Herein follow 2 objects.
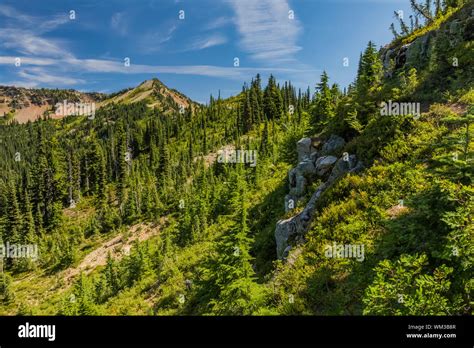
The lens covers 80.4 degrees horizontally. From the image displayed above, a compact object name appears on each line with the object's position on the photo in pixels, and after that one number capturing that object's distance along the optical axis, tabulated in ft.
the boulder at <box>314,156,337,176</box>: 66.23
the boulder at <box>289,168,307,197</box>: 70.69
